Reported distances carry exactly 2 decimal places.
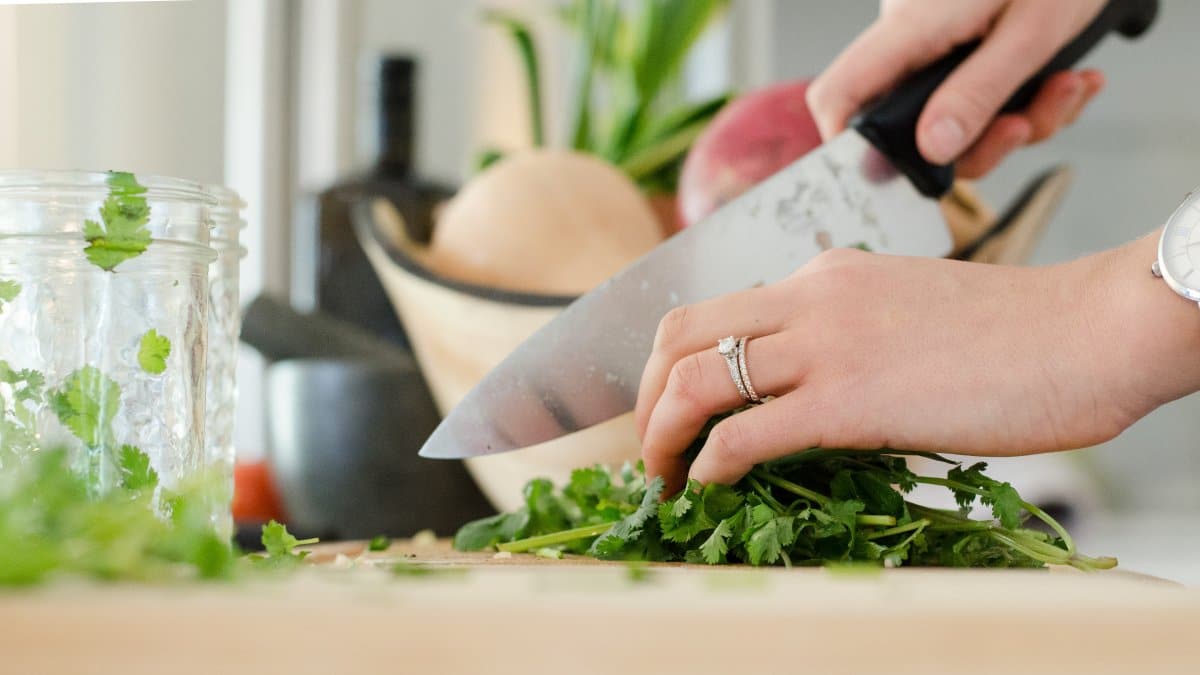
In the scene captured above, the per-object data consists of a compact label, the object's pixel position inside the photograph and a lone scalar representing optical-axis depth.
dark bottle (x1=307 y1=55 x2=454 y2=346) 1.54
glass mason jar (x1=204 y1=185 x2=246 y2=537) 0.78
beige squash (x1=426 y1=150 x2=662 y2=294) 1.19
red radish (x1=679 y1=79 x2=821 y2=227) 1.15
